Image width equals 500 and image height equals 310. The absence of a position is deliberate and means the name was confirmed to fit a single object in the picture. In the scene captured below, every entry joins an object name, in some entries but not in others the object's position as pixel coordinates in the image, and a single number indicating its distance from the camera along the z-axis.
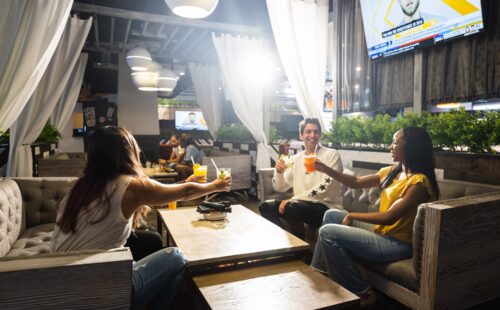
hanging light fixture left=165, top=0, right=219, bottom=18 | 2.64
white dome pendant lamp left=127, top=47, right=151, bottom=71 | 5.63
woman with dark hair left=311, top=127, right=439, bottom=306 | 1.96
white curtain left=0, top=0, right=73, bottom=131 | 2.65
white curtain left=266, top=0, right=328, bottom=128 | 4.31
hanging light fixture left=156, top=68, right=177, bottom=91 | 6.43
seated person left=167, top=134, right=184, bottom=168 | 6.48
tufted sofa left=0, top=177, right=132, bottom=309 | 1.20
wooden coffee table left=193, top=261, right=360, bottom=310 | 1.44
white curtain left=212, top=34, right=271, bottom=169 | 5.46
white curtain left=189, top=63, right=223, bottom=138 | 8.15
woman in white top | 1.54
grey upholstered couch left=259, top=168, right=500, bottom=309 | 1.75
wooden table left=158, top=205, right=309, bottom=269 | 1.83
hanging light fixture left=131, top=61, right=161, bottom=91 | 6.63
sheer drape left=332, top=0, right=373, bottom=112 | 4.27
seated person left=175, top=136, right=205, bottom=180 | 5.91
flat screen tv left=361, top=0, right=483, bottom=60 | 2.90
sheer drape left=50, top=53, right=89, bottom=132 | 6.54
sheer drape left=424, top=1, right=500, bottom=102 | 2.84
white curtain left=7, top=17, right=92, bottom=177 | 3.34
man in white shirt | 2.80
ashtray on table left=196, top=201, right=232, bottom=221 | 2.54
